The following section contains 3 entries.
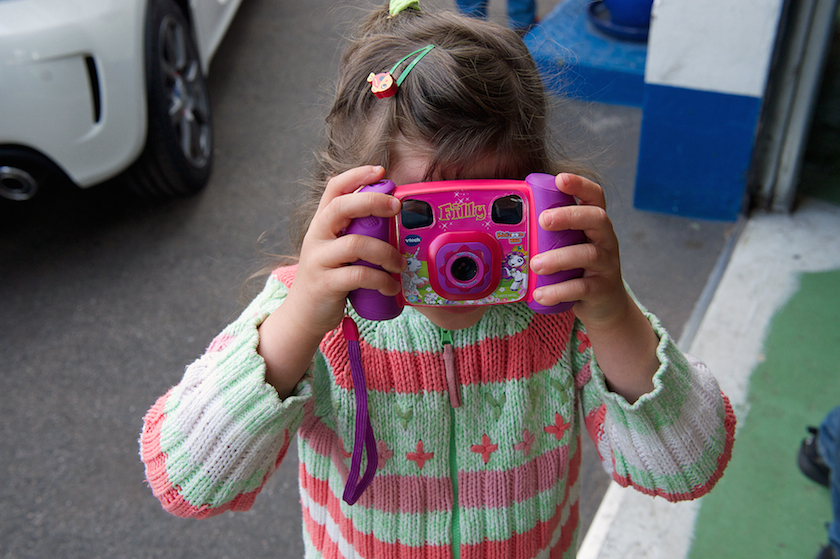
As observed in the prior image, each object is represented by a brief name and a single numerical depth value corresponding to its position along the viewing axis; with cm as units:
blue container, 395
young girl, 102
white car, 265
